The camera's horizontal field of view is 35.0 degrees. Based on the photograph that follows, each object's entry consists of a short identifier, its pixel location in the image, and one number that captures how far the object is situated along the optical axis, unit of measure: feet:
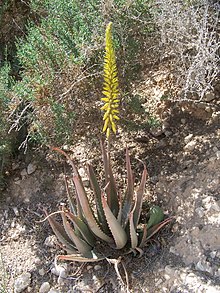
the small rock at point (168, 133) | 8.04
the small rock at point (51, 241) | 7.46
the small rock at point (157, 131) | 8.06
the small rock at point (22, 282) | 7.17
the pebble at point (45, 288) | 7.07
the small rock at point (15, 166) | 8.53
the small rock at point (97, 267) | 6.95
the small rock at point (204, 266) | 6.31
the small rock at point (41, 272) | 7.28
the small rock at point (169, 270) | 6.51
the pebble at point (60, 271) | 7.05
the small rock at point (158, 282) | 6.51
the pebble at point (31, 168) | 8.39
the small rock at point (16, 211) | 8.06
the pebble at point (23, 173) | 8.45
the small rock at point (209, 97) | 7.99
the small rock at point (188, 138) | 7.79
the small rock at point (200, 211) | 6.82
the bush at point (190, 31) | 6.83
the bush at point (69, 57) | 7.22
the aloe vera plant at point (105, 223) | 6.42
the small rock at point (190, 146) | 7.64
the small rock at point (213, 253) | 6.39
